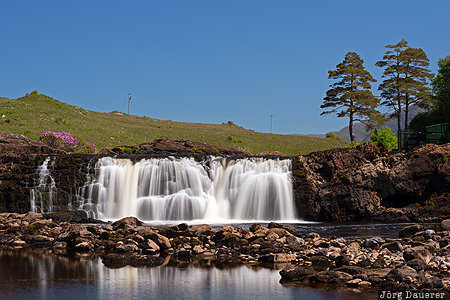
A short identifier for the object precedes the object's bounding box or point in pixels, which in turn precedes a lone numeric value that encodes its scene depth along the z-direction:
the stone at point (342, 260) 16.53
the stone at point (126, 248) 20.12
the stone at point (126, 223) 24.45
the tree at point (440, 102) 59.88
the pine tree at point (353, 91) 74.25
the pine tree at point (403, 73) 75.00
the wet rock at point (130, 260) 18.03
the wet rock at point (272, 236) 20.96
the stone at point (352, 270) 14.85
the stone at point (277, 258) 18.02
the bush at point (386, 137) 67.29
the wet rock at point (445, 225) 22.50
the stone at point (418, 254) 15.83
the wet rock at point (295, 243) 19.59
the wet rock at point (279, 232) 21.67
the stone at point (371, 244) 19.16
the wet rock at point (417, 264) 14.78
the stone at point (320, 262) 16.71
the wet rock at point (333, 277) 14.41
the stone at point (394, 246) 18.23
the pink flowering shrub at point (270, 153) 69.82
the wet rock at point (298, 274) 15.04
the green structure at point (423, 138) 41.53
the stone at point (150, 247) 19.77
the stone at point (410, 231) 22.00
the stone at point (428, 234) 20.51
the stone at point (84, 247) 21.14
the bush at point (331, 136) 102.44
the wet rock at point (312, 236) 21.87
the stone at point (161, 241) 20.52
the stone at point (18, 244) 22.40
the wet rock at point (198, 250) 19.88
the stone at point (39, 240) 22.46
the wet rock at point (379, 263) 15.79
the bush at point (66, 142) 57.47
